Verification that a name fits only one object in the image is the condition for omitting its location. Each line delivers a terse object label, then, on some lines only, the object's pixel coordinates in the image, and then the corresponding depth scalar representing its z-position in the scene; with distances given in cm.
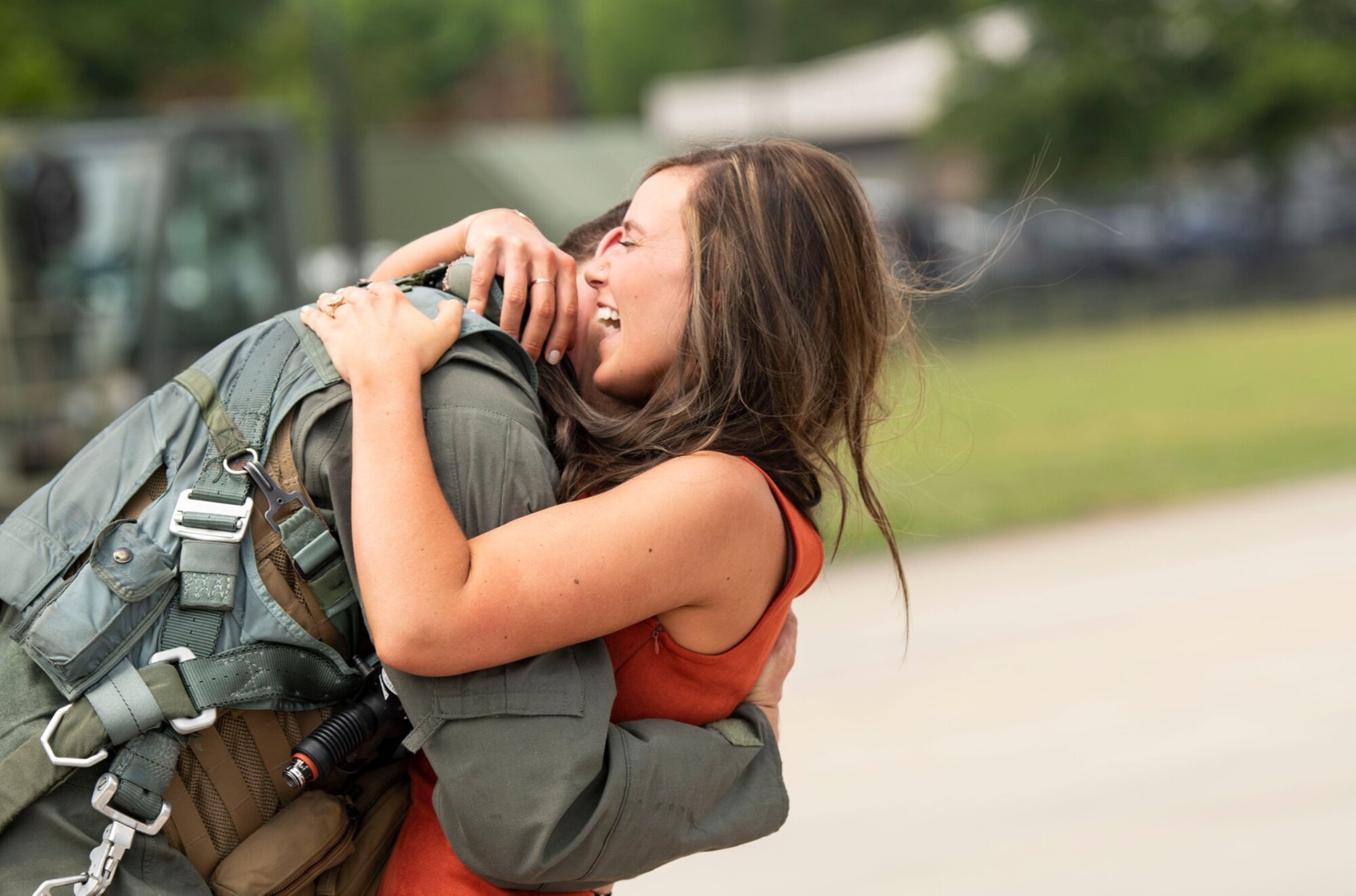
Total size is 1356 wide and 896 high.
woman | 487
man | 487
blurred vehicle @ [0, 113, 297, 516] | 2120
